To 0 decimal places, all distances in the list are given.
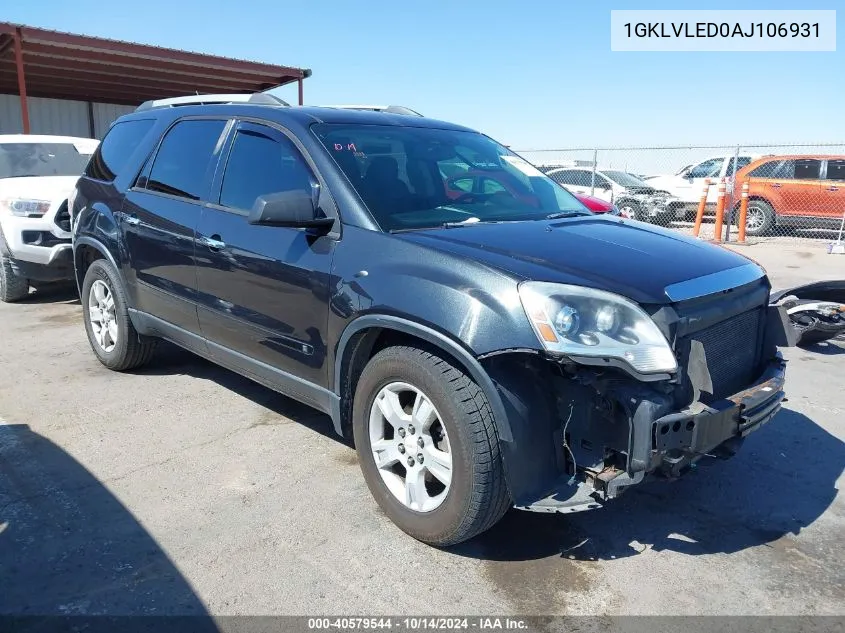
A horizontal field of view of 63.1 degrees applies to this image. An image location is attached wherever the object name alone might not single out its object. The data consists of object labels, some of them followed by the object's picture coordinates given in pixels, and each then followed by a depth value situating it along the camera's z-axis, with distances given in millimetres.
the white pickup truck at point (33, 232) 6973
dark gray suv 2529
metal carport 14539
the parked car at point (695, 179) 15602
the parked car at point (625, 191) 15727
